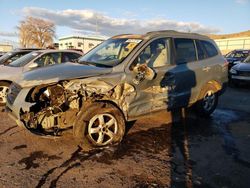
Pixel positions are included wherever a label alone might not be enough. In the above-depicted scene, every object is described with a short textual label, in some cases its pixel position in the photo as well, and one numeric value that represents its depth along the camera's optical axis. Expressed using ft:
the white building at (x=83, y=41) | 115.30
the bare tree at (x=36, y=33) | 158.84
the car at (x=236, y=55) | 39.01
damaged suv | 10.40
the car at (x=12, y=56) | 21.79
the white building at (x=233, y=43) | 92.32
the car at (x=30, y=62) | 17.54
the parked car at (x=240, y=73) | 27.96
